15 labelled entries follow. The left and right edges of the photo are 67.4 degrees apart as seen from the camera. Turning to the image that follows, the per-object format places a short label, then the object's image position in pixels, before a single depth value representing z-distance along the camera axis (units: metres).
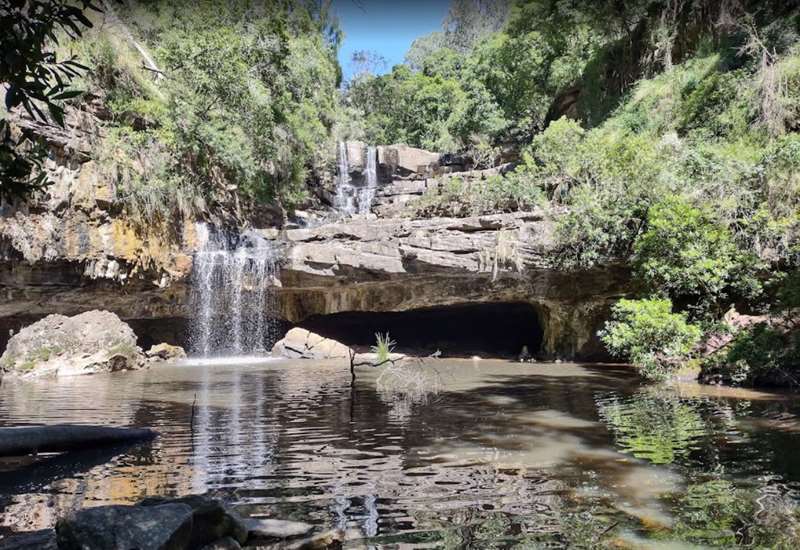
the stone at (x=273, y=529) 4.00
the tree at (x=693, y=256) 13.55
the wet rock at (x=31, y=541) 3.45
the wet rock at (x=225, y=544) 3.66
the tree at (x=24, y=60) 3.07
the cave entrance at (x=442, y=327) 24.20
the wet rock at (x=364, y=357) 18.98
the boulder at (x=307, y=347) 21.00
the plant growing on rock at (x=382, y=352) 11.69
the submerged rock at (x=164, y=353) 19.69
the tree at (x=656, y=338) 12.88
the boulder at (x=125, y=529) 3.28
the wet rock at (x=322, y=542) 3.85
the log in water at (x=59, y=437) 6.45
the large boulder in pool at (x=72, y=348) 15.70
